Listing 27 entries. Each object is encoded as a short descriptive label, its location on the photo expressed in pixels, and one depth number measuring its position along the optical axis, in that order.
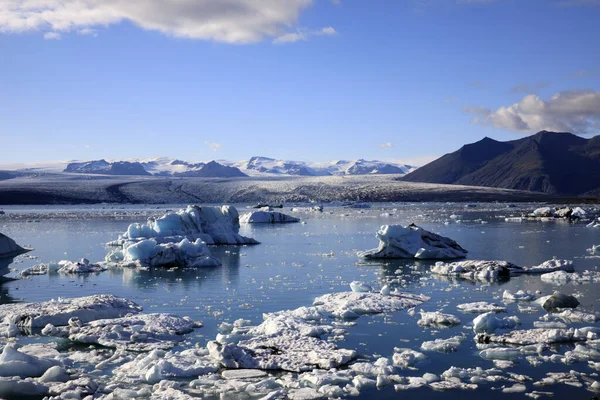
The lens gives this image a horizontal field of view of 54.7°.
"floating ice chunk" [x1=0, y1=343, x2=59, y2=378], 8.42
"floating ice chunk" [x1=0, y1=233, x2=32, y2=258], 17.47
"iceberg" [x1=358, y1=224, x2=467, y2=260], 21.95
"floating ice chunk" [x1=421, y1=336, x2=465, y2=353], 9.58
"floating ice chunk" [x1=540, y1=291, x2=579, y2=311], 12.37
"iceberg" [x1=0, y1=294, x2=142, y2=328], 11.62
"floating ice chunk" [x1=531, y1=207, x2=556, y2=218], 48.51
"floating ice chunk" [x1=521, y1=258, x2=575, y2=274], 17.78
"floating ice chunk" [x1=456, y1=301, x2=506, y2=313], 12.38
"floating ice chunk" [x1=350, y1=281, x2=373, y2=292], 14.71
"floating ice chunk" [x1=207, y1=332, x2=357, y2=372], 8.78
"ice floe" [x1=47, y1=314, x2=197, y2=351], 10.12
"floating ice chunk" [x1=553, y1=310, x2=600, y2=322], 11.22
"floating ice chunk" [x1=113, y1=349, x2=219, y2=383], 8.32
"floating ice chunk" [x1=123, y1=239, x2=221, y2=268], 21.27
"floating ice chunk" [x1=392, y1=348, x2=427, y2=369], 8.82
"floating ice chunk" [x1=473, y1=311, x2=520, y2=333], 10.59
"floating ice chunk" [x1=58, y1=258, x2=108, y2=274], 19.61
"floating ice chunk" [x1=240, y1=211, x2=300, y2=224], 48.53
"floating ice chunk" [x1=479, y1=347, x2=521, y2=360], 9.13
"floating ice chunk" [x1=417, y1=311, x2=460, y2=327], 11.33
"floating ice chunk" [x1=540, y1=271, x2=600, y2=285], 15.90
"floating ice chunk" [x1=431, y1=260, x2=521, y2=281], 17.19
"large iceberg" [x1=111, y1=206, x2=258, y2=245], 26.98
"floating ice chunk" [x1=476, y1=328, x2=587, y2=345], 9.81
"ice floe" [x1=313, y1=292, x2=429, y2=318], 12.45
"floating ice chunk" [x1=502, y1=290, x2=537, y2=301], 13.46
